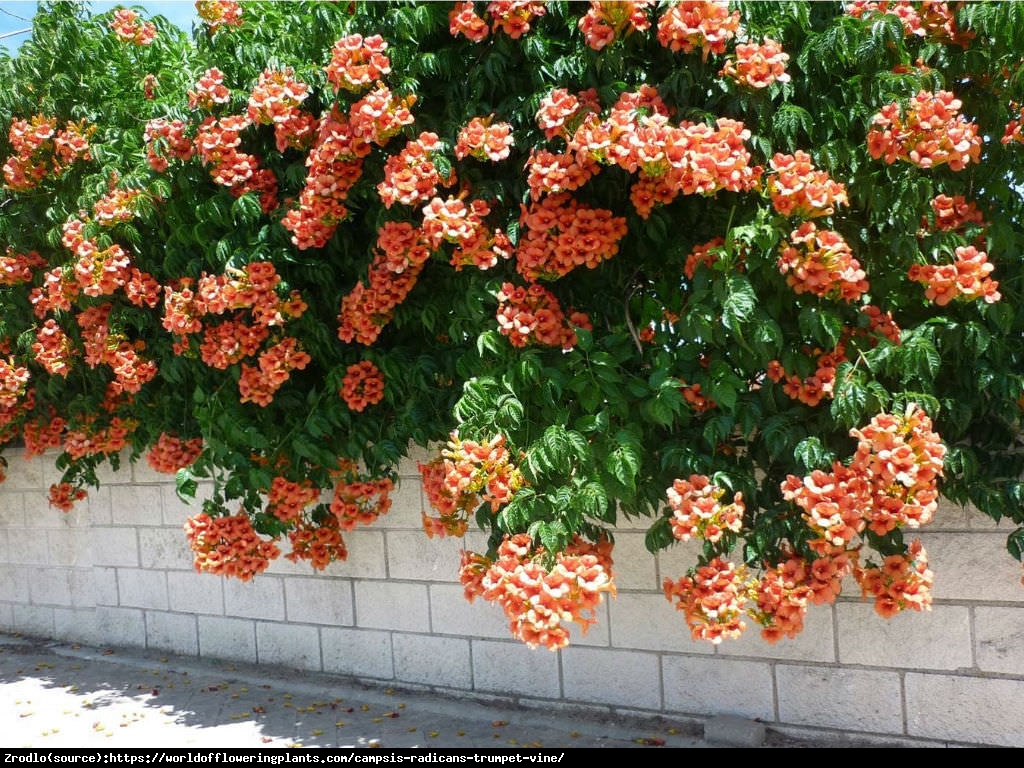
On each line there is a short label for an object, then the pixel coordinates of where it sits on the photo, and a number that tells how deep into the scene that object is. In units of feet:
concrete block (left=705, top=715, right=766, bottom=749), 10.43
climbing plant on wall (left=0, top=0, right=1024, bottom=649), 8.40
